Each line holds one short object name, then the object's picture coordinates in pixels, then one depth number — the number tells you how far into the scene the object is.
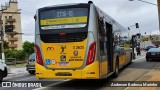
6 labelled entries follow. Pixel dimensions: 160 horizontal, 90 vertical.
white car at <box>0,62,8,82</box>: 19.36
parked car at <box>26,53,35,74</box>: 25.48
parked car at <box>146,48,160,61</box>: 33.50
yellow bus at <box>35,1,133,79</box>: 13.39
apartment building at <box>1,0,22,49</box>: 118.44
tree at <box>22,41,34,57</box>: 84.33
